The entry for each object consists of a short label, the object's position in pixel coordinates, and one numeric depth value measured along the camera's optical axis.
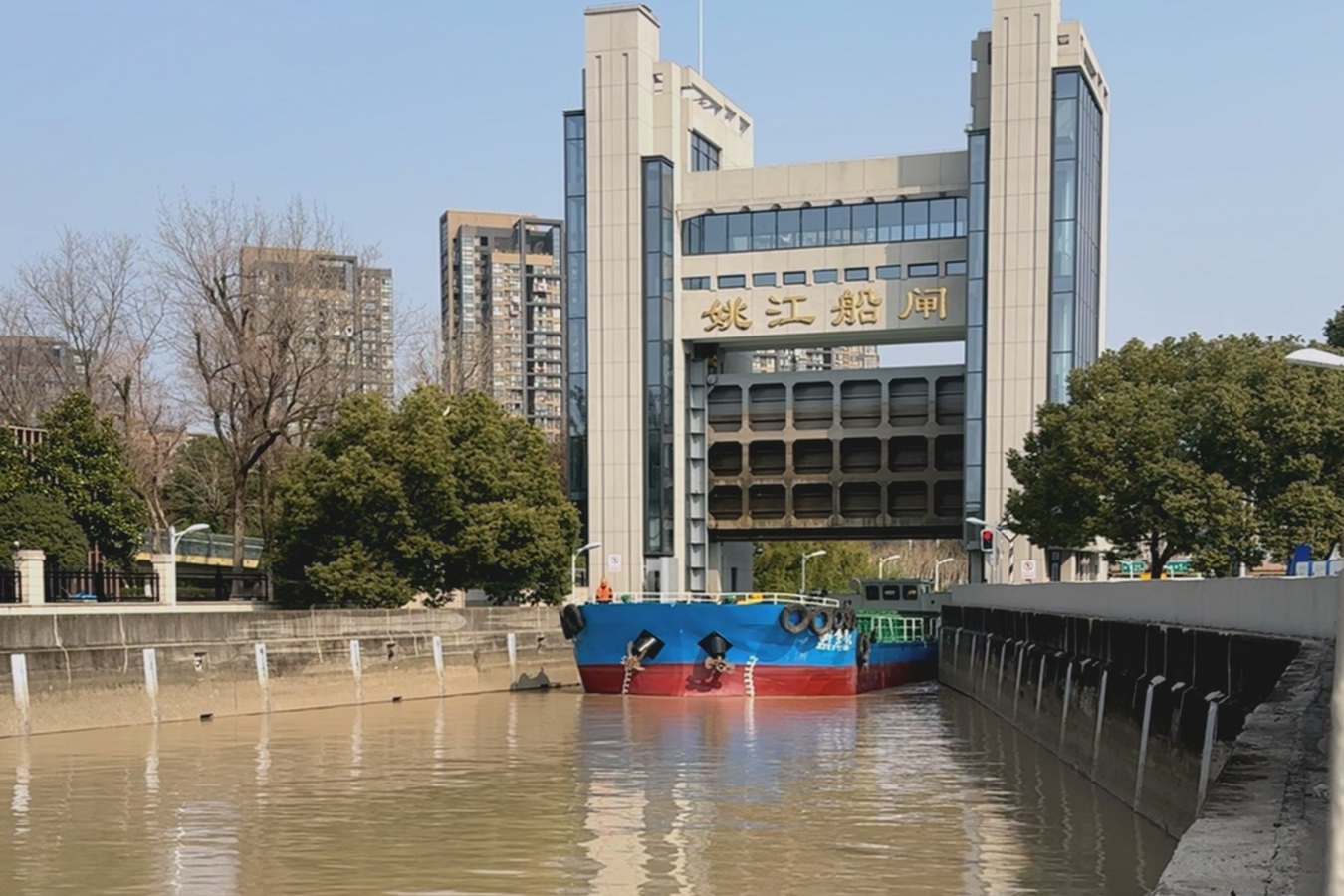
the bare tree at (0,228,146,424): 59.97
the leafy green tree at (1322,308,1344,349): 67.59
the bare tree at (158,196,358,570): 54.34
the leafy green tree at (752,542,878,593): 104.19
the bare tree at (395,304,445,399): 72.75
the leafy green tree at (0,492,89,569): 41.97
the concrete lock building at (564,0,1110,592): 61.00
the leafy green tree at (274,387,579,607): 49.19
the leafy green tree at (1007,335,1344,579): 43.66
